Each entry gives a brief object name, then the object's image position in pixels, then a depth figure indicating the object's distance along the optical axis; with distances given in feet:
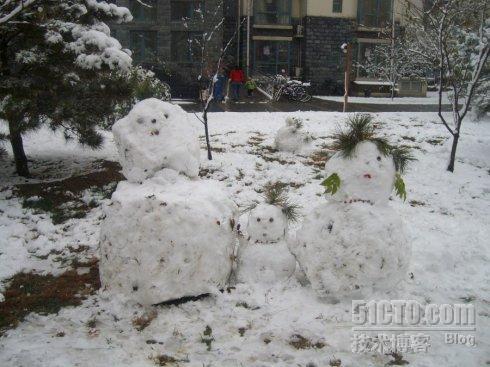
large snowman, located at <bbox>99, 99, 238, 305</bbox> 13.41
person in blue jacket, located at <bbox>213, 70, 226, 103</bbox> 58.23
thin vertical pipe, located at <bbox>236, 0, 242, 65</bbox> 87.30
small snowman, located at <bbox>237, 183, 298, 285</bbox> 14.74
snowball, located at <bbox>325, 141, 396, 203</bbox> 13.30
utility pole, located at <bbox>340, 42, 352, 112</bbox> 45.52
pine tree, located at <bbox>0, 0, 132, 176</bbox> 21.63
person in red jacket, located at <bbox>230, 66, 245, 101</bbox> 65.77
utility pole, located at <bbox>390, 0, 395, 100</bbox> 78.48
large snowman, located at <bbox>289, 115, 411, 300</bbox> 13.25
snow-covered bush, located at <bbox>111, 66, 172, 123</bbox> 25.05
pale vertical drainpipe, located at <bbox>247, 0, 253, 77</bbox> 83.51
